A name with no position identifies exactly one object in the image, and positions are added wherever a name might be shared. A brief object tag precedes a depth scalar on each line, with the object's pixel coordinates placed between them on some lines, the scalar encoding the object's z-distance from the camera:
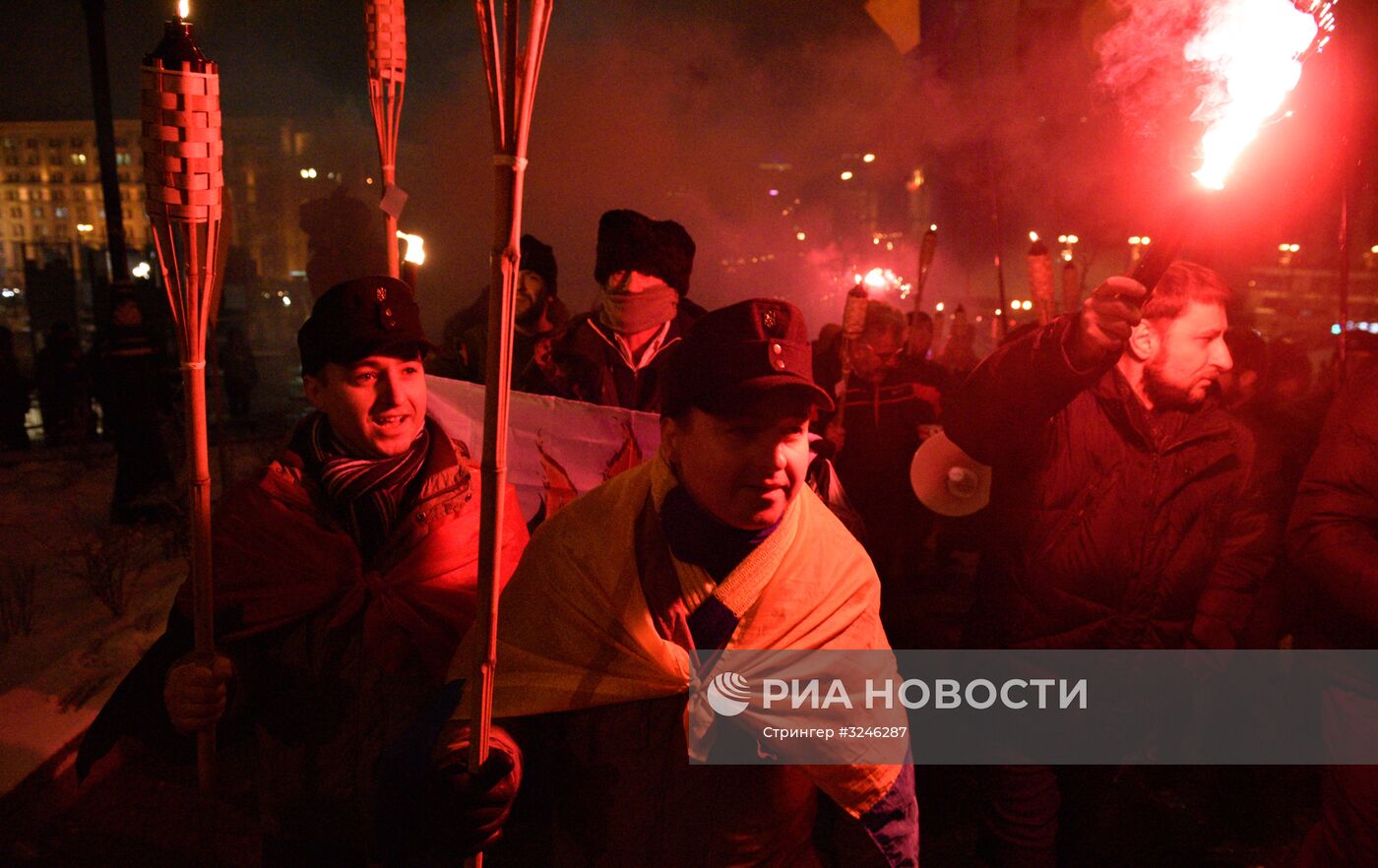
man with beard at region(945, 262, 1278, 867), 3.21
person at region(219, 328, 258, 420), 15.37
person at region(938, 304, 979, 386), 11.69
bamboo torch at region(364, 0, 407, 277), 2.96
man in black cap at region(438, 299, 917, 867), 1.98
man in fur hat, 4.20
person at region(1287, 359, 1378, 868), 2.96
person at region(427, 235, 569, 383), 4.96
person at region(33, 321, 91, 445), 12.77
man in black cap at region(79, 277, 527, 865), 2.61
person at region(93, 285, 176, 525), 7.79
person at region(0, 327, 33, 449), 11.87
